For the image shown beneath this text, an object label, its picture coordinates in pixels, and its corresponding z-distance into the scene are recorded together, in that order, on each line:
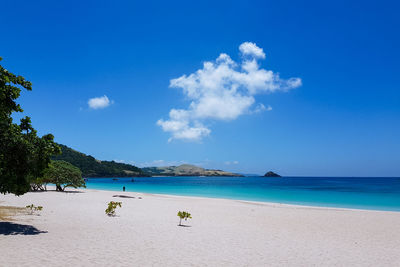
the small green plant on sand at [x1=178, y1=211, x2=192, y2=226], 17.71
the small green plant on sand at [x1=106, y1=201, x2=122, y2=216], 20.23
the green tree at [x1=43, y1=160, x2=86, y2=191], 44.45
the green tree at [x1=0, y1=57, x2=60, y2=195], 11.71
